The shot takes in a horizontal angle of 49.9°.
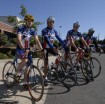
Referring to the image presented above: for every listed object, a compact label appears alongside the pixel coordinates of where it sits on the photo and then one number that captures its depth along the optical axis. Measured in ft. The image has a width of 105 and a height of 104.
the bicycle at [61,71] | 10.98
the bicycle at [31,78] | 8.50
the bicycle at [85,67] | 12.43
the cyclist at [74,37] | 13.24
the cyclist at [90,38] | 14.59
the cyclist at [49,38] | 11.00
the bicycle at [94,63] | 13.47
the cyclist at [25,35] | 9.38
